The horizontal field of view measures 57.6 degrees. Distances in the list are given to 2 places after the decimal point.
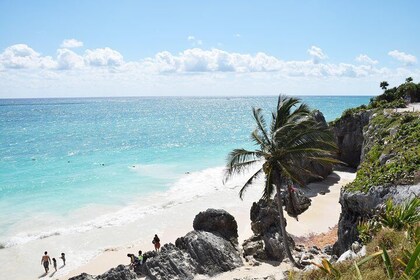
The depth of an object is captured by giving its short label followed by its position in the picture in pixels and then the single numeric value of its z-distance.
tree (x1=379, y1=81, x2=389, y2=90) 49.56
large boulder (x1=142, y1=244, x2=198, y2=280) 19.47
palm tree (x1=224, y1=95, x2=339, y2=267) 18.22
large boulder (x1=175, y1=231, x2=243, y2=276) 20.33
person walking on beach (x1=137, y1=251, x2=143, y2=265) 21.66
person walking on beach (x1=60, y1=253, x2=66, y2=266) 24.73
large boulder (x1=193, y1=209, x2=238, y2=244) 23.61
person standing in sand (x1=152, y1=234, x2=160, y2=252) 24.55
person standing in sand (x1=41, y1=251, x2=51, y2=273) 23.75
